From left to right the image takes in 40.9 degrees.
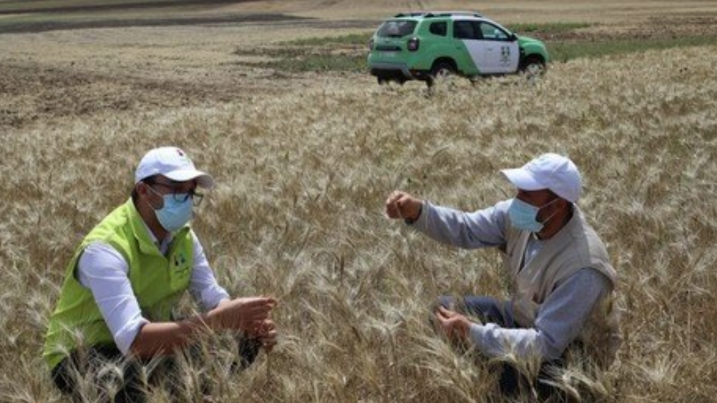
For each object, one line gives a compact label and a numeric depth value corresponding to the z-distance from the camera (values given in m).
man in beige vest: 3.90
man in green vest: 4.03
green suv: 23.05
